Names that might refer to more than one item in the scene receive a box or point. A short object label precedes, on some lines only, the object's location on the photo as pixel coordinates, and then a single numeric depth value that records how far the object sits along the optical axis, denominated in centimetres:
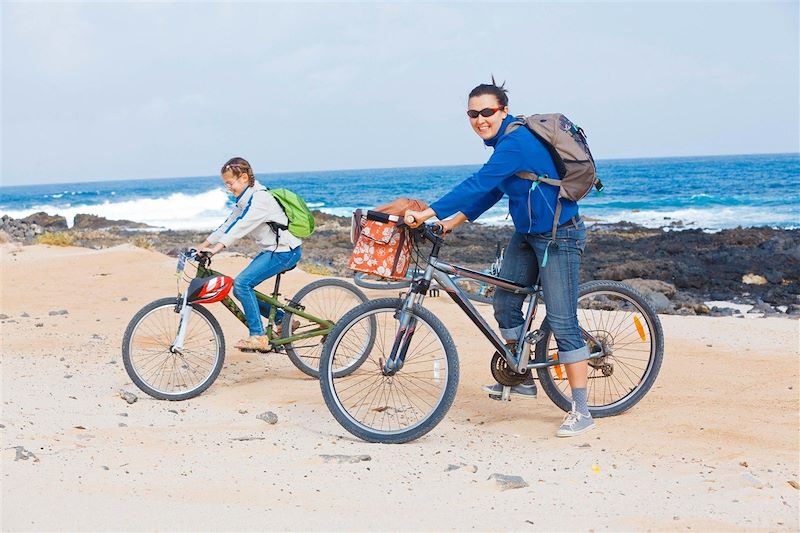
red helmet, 665
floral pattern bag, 518
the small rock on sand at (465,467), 492
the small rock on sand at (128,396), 653
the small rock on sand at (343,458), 504
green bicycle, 666
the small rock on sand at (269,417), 593
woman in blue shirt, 518
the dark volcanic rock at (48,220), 3946
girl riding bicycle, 684
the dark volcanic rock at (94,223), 4155
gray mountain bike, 537
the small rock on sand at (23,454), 484
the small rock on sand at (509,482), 462
